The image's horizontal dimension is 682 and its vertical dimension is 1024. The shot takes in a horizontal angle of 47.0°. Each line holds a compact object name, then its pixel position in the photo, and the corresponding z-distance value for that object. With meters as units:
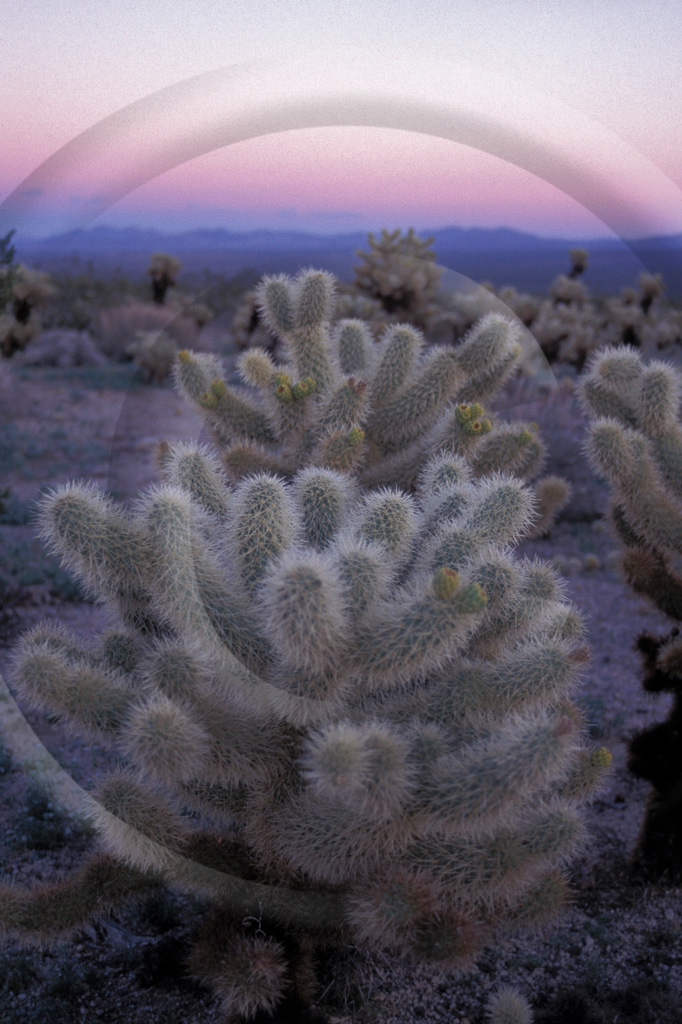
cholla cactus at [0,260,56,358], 7.43
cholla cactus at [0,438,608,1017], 1.68
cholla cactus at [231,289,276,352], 5.09
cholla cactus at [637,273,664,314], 6.59
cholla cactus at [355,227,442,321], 4.36
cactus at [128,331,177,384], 5.67
